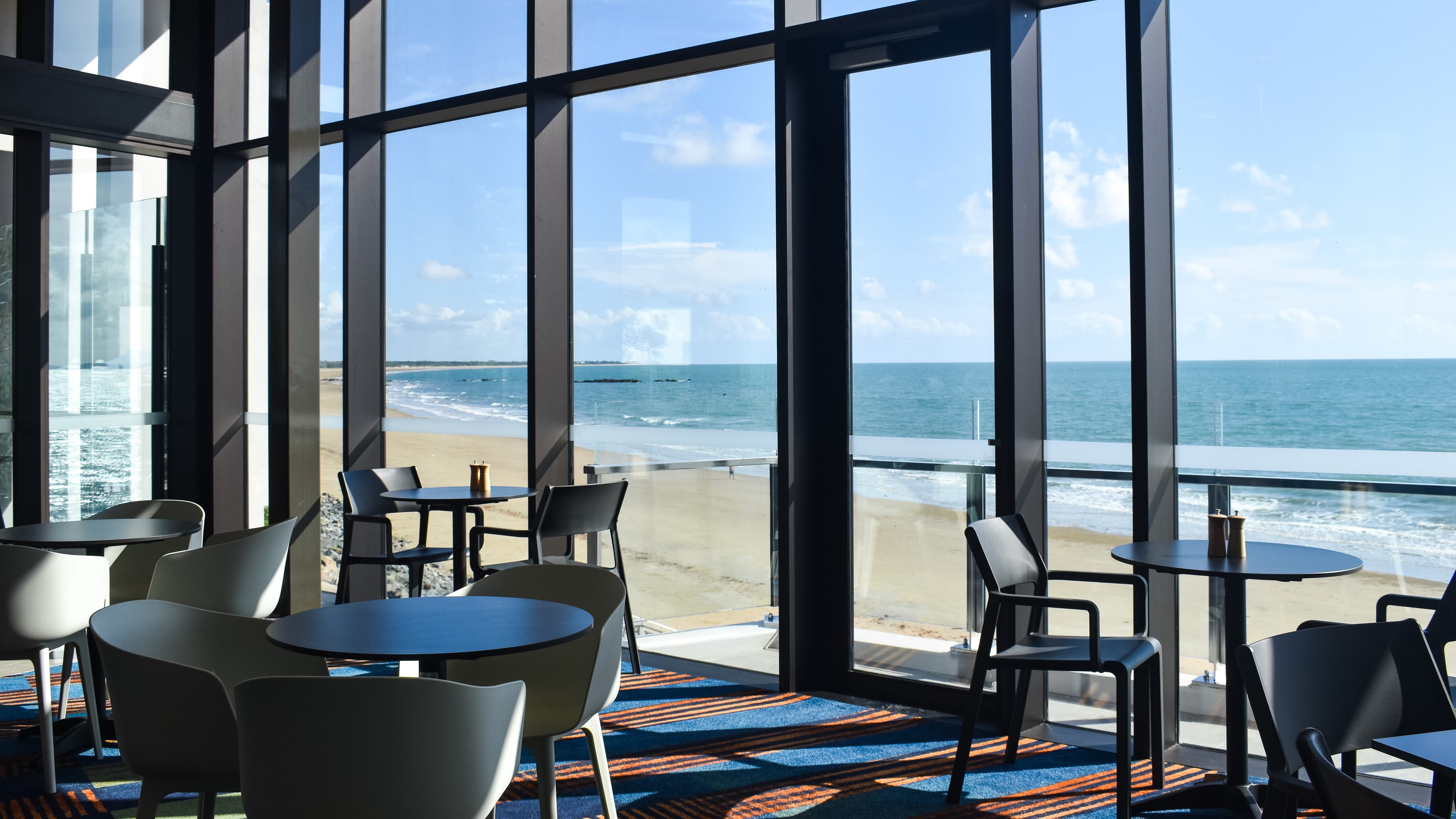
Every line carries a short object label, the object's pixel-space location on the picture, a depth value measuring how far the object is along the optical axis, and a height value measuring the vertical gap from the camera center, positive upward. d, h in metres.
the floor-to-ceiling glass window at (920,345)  4.48 +0.35
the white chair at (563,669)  2.54 -0.66
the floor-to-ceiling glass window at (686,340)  5.21 +0.44
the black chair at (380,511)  5.09 -0.43
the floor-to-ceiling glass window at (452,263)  6.36 +1.00
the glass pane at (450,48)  5.91 +2.18
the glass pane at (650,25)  5.05 +2.00
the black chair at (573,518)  4.50 -0.39
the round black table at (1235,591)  2.97 -0.50
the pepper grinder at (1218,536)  3.19 -0.34
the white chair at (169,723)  2.17 -0.60
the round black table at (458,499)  4.87 -0.33
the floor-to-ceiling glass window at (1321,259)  3.95 +1.23
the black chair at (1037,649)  3.10 -0.70
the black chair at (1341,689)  1.77 -0.47
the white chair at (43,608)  3.42 -0.58
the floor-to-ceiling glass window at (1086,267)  4.11 +0.62
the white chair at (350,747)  1.85 -0.56
